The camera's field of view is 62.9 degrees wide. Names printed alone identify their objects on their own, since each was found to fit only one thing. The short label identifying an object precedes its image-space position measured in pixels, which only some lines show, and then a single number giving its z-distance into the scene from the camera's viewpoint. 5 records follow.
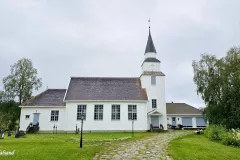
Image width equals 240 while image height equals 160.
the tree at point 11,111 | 29.40
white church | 24.23
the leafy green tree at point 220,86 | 19.95
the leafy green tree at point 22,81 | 31.86
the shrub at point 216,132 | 16.81
